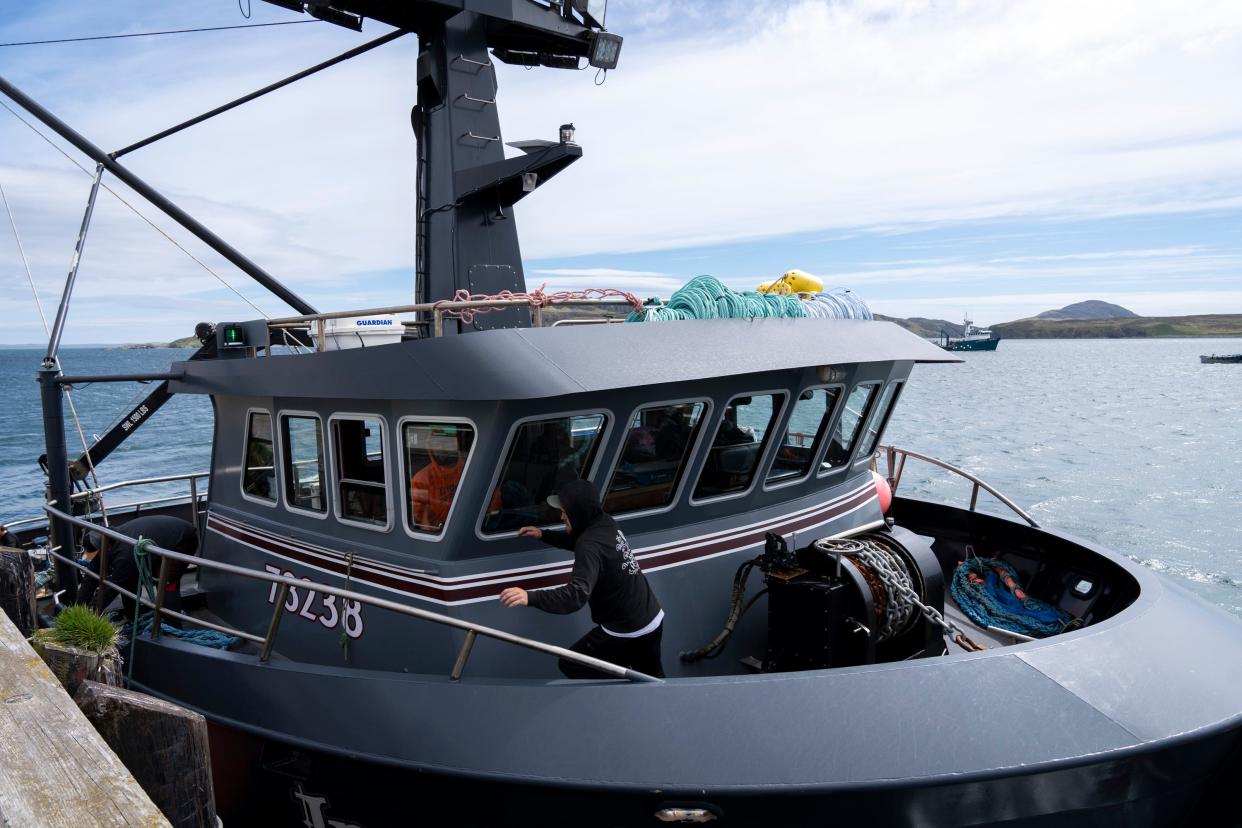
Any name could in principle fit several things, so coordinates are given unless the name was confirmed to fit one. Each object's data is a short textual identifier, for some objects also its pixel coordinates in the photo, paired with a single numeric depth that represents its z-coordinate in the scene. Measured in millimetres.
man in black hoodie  4398
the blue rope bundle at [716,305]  5457
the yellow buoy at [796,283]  6453
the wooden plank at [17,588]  4836
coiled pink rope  5301
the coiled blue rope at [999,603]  6344
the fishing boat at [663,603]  3977
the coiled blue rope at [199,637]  6105
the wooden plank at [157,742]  3359
